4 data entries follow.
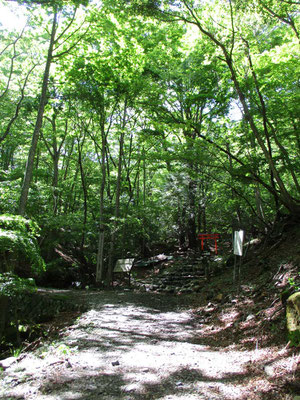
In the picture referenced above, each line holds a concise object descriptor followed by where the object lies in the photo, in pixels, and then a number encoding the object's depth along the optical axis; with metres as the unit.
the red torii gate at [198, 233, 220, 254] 13.07
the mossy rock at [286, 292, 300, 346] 3.01
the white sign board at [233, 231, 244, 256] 5.97
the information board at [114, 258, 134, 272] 10.37
